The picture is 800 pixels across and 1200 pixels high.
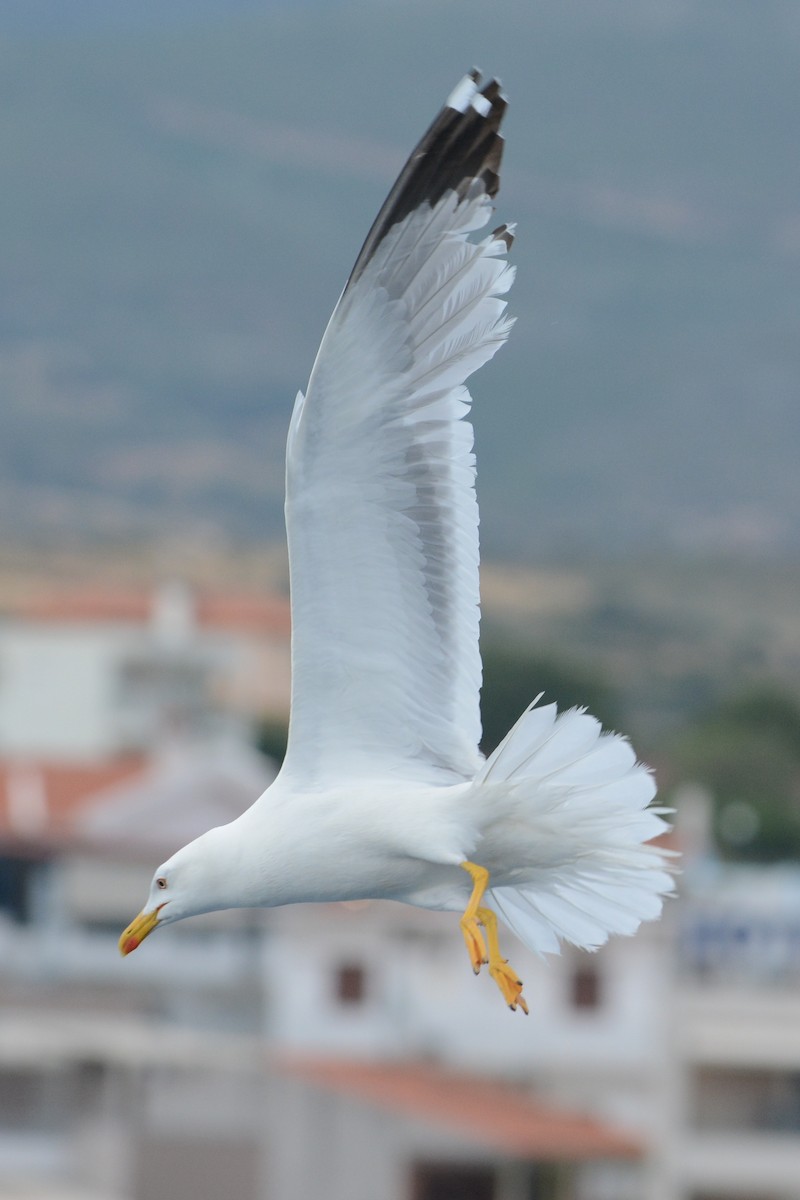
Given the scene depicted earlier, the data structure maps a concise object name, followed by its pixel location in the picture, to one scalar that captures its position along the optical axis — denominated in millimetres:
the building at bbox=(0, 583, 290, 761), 129875
